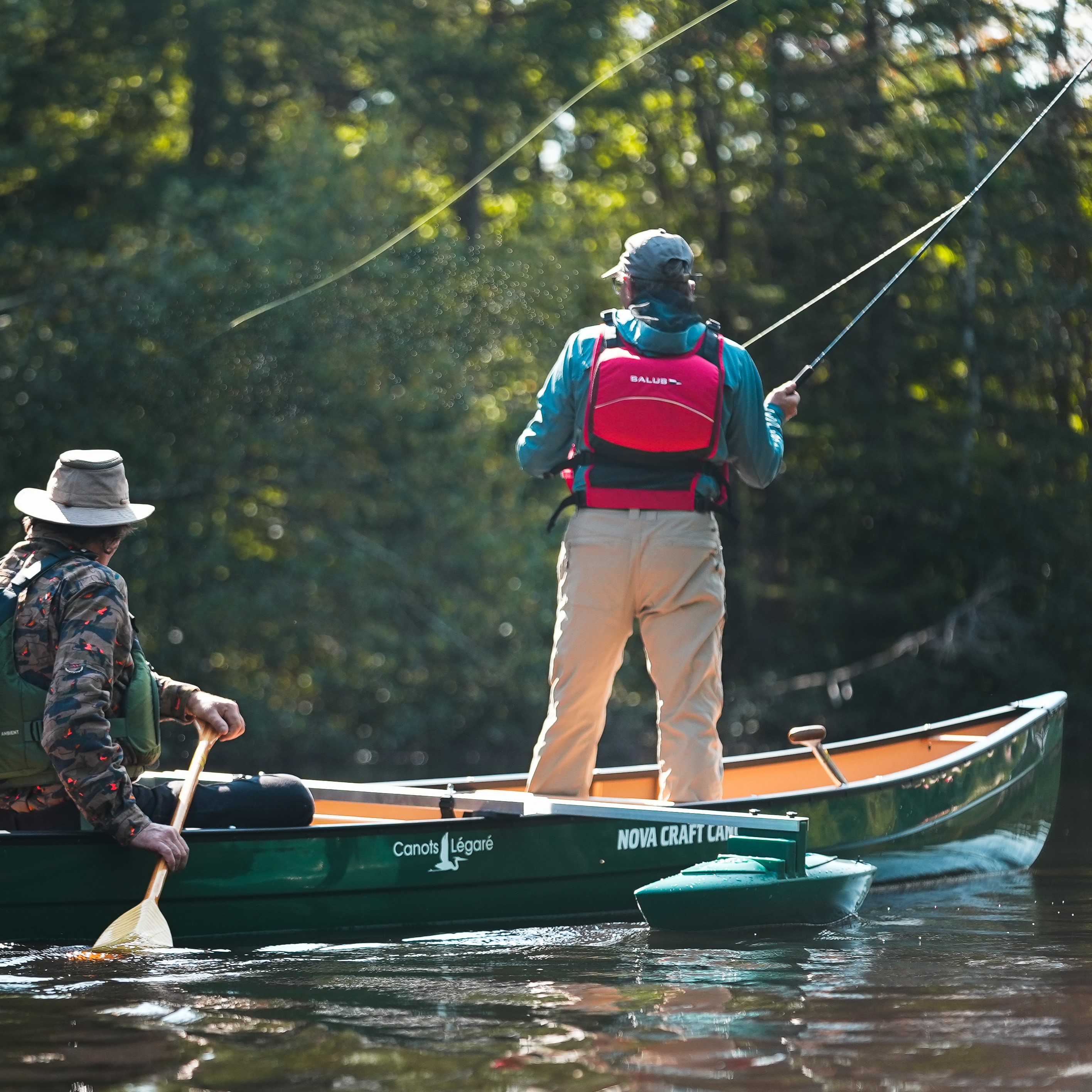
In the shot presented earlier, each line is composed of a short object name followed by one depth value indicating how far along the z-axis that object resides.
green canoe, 9.19
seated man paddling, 8.48
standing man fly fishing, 10.12
